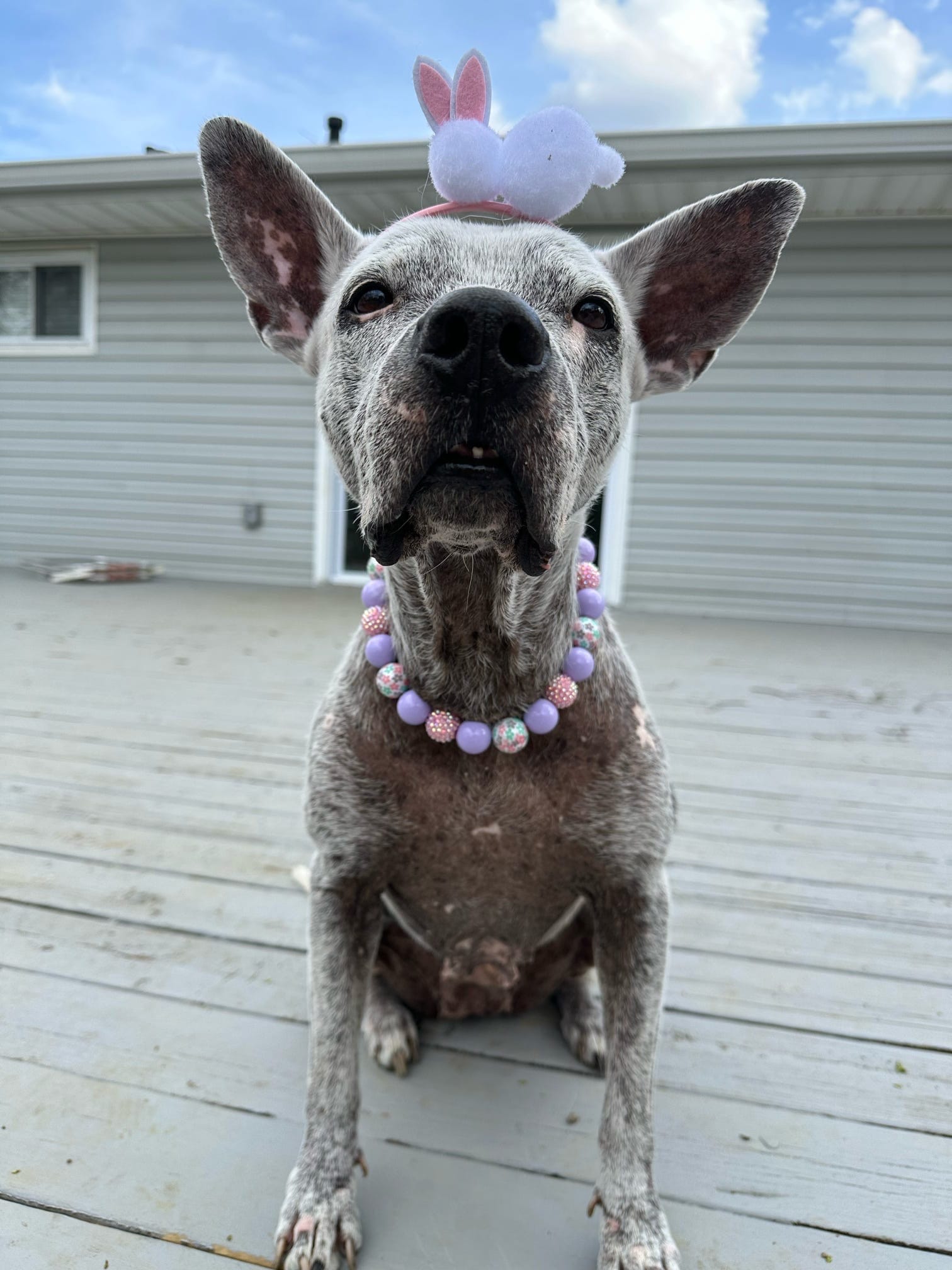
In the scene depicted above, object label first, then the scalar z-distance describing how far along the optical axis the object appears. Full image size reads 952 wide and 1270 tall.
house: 5.91
